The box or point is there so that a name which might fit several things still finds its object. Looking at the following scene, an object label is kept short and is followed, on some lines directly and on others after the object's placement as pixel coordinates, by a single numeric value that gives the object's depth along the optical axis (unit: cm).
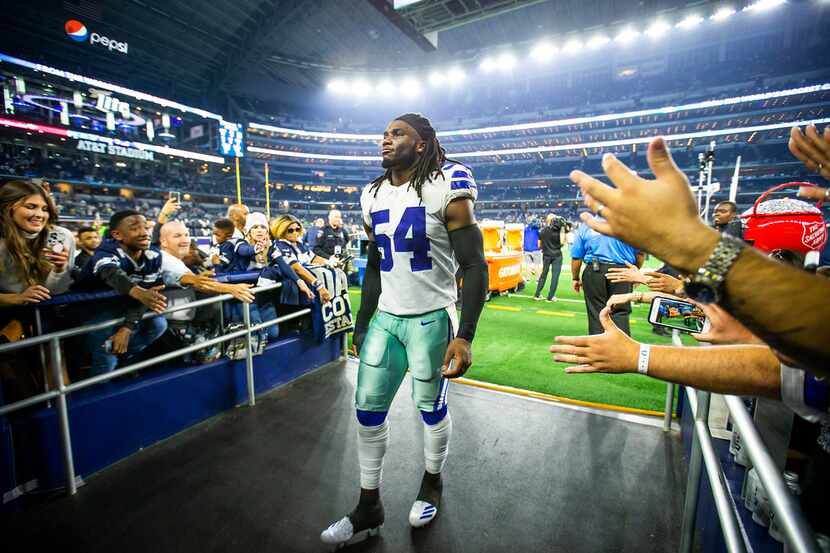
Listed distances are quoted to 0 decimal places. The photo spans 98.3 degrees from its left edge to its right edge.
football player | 205
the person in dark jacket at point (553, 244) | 831
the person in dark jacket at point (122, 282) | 267
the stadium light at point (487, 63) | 3012
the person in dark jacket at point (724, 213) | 524
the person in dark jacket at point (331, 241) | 868
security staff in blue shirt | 429
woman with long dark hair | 247
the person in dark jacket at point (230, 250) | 450
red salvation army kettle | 196
